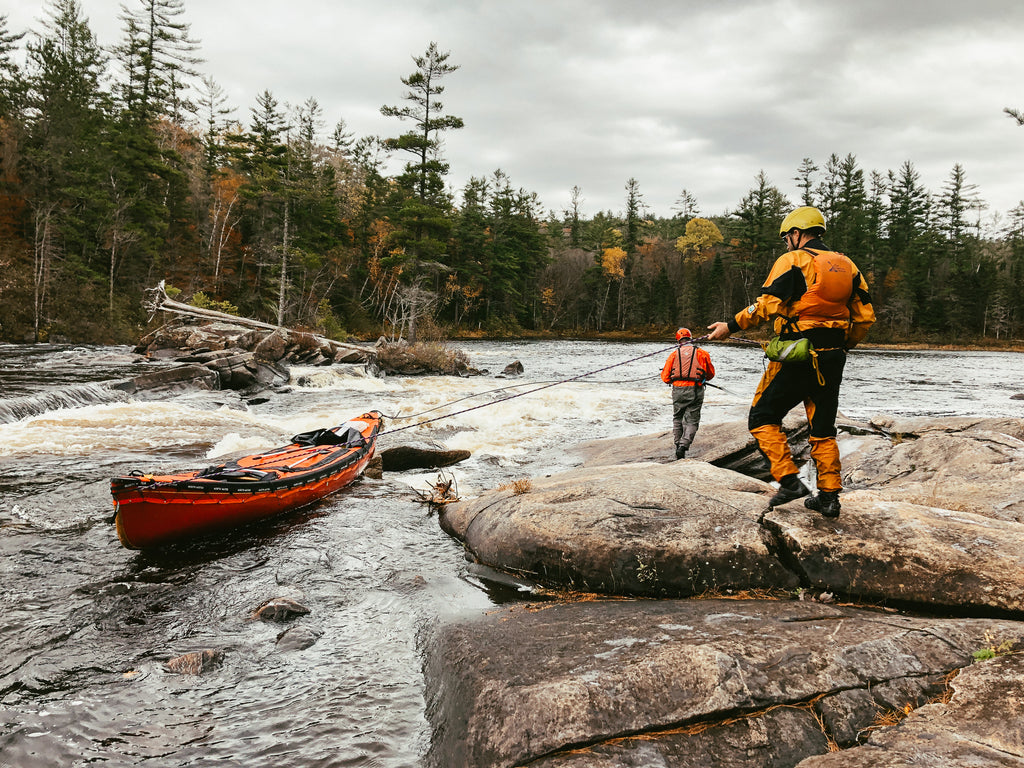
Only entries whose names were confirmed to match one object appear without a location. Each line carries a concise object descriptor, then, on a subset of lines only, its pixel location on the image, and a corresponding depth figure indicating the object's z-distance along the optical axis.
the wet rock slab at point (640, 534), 4.41
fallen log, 21.42
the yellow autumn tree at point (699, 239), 82.00
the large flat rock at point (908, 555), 3.54
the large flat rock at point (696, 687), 2.62
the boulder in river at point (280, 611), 4.80
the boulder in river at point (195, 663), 4.04
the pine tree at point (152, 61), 38.69
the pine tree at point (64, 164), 29.22
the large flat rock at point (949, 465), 5.27
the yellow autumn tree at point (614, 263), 72.88
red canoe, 5.75
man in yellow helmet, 4.20
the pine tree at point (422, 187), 36.56
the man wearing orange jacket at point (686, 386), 9.38
